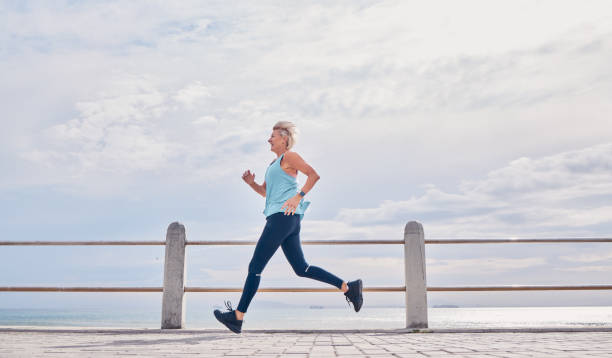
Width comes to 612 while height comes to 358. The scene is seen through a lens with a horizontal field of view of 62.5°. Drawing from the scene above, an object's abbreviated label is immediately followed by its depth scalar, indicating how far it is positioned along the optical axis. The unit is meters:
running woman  4.45
